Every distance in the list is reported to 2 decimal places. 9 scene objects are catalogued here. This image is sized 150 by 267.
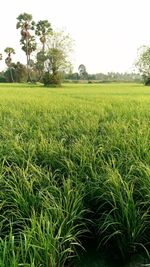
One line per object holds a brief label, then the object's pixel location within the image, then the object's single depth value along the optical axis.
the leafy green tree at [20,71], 56.16
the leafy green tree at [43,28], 48.69
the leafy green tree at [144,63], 52.78
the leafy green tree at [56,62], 41.44
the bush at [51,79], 39.41
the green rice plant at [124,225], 2.33
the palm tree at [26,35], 48.88
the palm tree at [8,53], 59.03
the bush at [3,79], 58.12
